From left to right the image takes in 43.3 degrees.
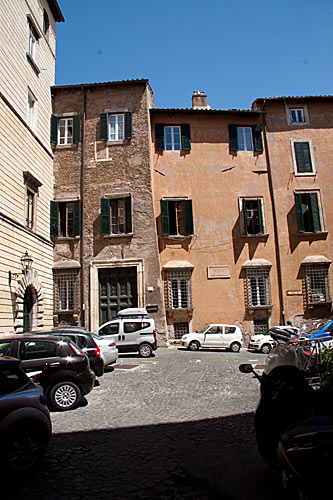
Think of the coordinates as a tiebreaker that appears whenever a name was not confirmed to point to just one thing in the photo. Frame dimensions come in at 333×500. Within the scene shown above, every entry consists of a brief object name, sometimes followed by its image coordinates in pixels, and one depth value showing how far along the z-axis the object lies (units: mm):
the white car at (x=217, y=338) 20141
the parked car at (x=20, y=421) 4723
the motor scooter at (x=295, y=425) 2604
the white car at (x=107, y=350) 13164
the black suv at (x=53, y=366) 8133
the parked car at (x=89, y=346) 11102
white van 17891
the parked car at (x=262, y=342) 19297
